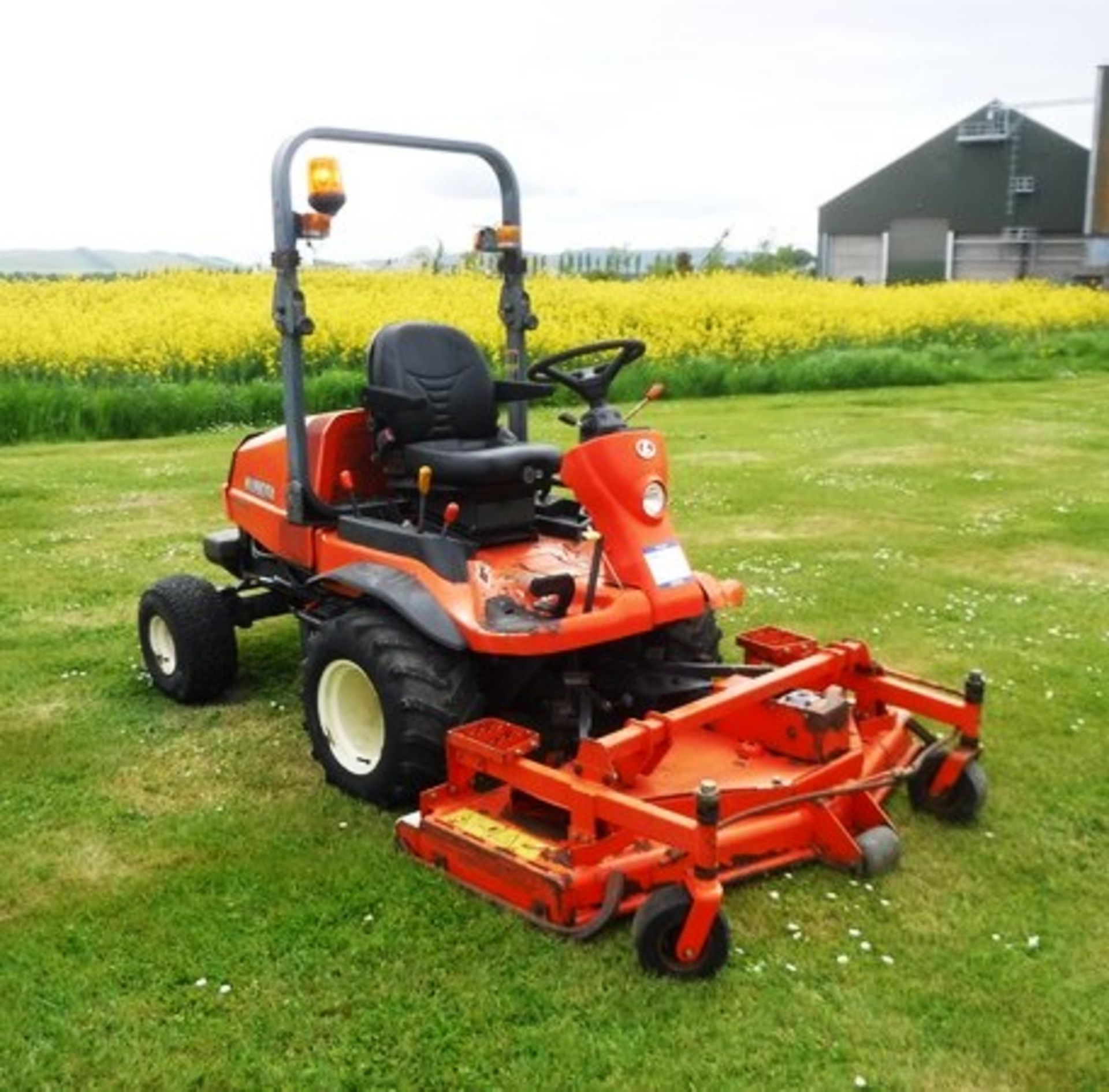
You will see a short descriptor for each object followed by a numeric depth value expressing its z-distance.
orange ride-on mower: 3.64
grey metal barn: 36.91
